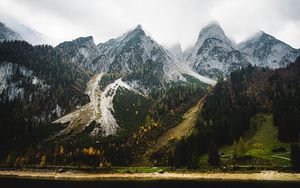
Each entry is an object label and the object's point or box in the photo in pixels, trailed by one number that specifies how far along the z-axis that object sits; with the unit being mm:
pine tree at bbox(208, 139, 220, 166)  113938
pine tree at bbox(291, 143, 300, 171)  90300
